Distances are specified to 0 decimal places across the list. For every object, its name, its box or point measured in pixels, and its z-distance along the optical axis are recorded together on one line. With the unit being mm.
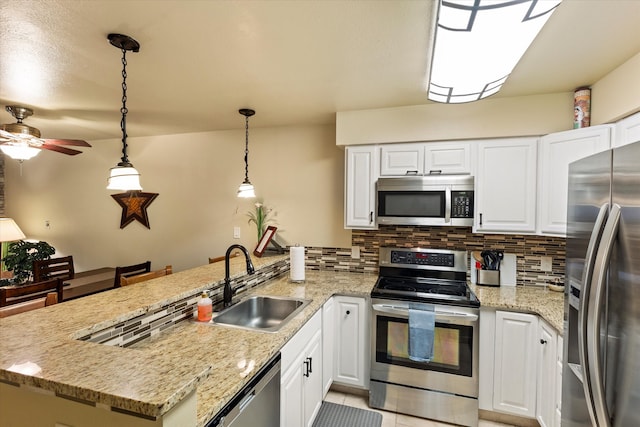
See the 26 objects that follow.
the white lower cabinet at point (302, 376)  1554
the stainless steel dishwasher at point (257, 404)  1045
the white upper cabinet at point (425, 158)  2462
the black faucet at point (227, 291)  1930
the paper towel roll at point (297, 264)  2547
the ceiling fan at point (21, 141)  2426
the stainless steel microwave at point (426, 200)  2412
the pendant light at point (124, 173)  1643
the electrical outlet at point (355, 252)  3039
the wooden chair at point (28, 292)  2176
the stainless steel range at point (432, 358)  2139
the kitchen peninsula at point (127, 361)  737
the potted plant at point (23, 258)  3355
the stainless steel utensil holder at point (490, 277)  2510
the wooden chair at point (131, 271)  2990
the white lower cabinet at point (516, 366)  1959
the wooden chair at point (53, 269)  3432
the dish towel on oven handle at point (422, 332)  2170
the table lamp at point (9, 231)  3225
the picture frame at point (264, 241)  3033
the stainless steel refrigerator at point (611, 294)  844
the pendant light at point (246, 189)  2678
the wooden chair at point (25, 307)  1686
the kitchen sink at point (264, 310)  2031
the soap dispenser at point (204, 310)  1692
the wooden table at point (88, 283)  2820
